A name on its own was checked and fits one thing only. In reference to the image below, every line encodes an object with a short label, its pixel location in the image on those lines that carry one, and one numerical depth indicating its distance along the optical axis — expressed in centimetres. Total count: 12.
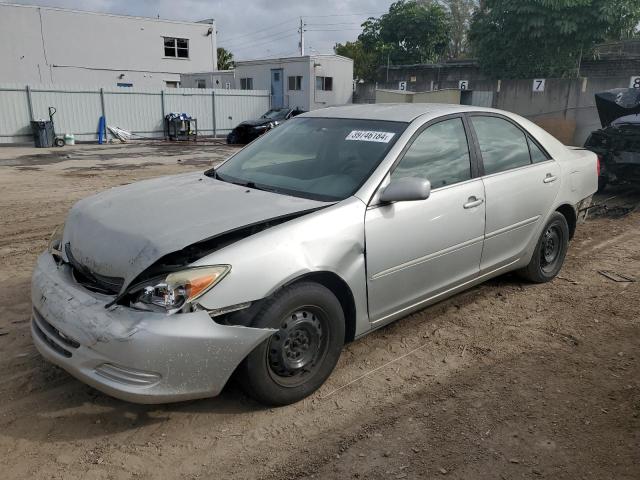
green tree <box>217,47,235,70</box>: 5178
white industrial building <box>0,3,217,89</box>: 2967
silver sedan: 264
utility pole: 5891
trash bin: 1912
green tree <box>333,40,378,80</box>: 3897
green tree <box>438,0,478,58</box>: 5578
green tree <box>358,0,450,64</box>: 3681
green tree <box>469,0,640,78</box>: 2058
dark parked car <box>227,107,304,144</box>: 2042
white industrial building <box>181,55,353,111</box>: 2612
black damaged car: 829
